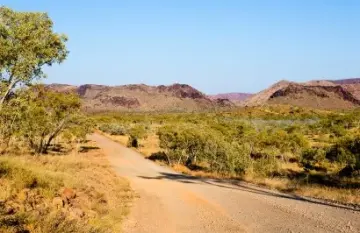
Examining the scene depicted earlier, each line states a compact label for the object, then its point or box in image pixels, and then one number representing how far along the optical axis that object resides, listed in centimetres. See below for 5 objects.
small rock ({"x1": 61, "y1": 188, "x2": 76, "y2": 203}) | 1321
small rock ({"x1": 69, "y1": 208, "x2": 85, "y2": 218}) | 1160
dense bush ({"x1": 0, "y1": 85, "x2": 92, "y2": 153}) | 3238
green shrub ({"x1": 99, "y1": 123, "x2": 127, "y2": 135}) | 8025
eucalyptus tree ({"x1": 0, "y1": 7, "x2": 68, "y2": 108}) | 1558
